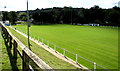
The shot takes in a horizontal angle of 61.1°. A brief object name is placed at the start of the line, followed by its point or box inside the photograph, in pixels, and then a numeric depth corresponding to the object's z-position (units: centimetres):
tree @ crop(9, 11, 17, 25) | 6305
